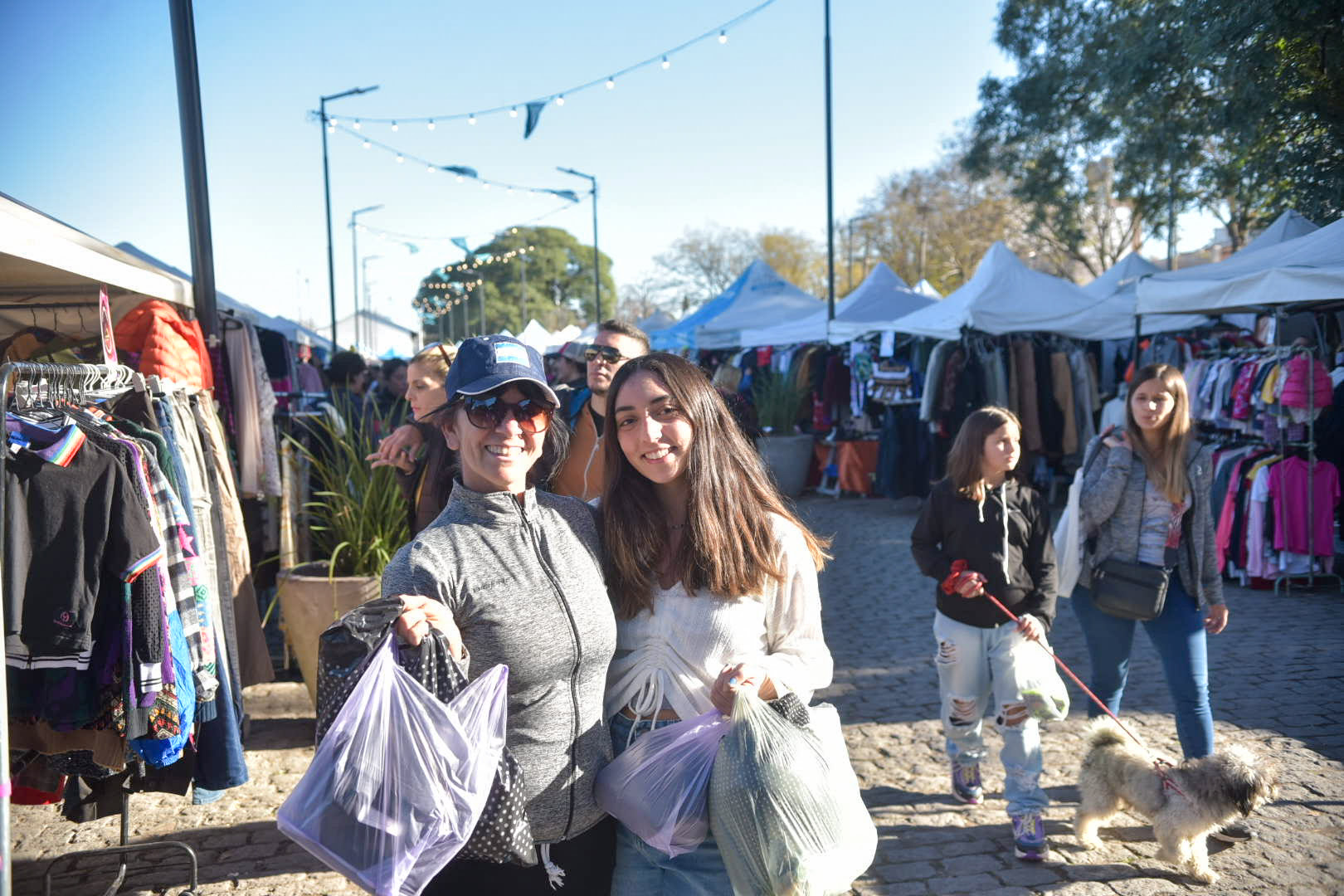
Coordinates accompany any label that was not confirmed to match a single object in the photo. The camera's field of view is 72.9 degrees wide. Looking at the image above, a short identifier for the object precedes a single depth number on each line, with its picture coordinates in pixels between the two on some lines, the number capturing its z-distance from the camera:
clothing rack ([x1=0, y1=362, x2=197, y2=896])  2.23
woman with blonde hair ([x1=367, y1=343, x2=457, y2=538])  3.41
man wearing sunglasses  3.94
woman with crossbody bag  3.80
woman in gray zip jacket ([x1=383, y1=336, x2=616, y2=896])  1.70
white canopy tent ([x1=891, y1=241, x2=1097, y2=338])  10.99
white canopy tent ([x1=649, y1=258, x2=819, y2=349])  16.95
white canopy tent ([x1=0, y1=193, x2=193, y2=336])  2.75
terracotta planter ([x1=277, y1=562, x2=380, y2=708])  4.70
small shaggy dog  3.28
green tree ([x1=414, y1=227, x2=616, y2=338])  71.25
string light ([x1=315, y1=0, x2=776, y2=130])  13.08
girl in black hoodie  3.71
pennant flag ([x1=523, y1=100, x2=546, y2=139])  14.93
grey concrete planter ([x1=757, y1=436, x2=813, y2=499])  13.45
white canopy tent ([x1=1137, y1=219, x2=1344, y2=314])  6.14
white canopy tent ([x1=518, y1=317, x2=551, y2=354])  17.50
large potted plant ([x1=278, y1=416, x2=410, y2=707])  4.72
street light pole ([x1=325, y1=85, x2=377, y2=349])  23.73
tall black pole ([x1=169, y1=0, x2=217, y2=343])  4.75
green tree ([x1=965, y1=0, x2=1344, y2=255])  8.29
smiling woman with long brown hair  1.91
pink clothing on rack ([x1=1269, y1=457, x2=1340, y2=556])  7.44
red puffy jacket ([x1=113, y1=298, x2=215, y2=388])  4.10
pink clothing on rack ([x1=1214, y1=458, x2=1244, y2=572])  7.82
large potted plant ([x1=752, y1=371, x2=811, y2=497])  13.53
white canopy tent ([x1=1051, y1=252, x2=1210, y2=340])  10.97
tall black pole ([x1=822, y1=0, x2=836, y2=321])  15.30
